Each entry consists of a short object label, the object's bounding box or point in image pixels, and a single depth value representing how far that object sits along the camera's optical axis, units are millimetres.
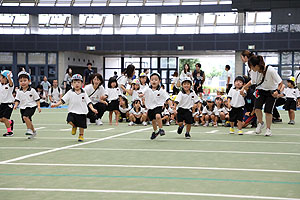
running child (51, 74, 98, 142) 11152
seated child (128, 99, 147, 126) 16325
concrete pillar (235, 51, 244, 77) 43812
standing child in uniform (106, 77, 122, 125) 17000
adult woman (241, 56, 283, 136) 12094
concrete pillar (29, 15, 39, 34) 47406
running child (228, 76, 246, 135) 13180
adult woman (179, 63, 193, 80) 21375
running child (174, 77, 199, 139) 12156
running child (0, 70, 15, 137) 12745
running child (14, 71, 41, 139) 12086
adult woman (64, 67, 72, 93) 28638
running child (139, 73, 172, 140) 12008
